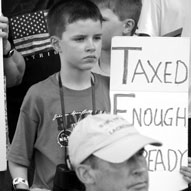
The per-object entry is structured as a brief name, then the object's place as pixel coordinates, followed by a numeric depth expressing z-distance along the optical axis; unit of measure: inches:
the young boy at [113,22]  275.4
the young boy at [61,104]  247.0
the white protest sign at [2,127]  267.0
